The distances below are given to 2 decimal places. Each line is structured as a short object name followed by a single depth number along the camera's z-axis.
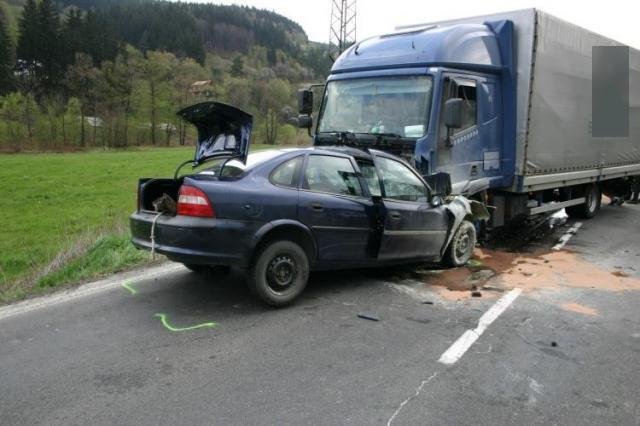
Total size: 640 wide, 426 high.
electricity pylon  37.01
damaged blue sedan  4.87
